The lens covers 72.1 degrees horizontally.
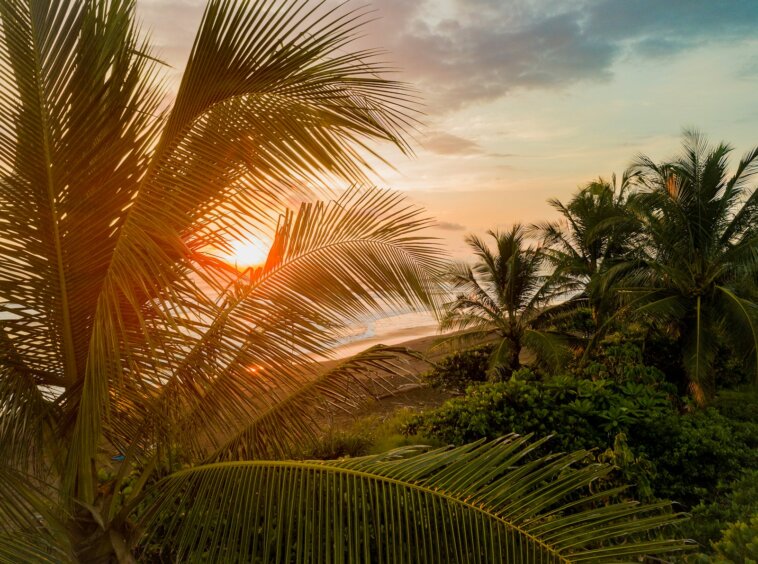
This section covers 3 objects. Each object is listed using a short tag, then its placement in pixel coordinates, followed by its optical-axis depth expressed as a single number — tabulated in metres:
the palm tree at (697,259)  9.88
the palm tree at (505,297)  13.55
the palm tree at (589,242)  12.20
